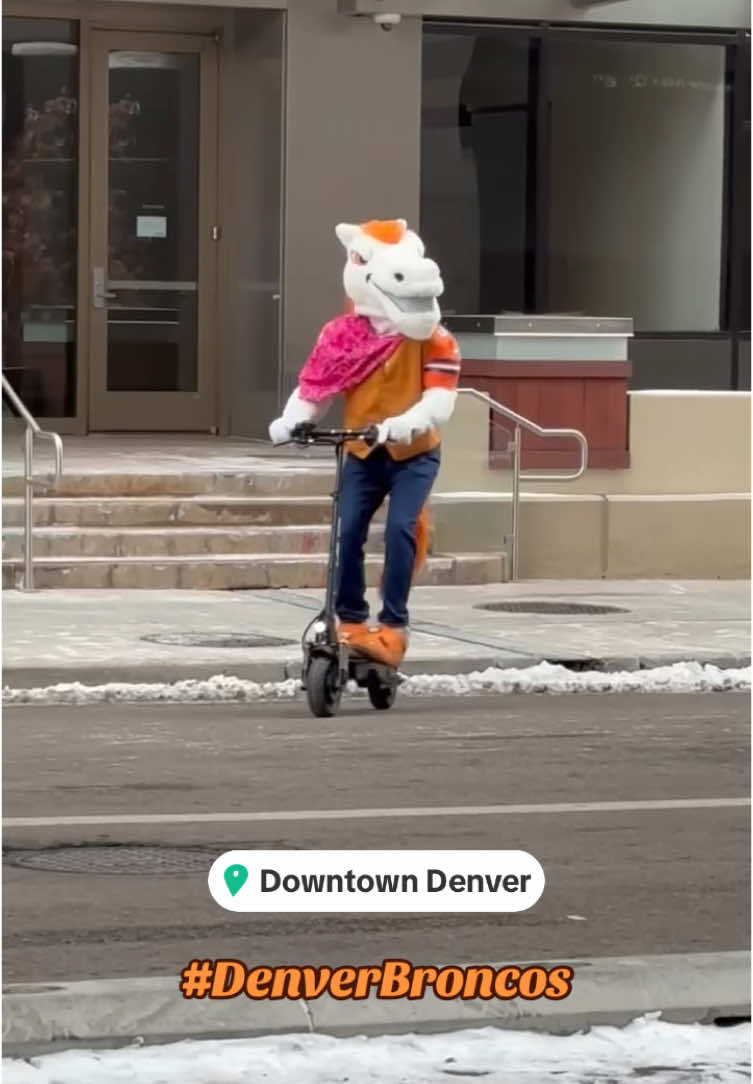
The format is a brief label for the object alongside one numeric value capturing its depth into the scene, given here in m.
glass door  19.61
